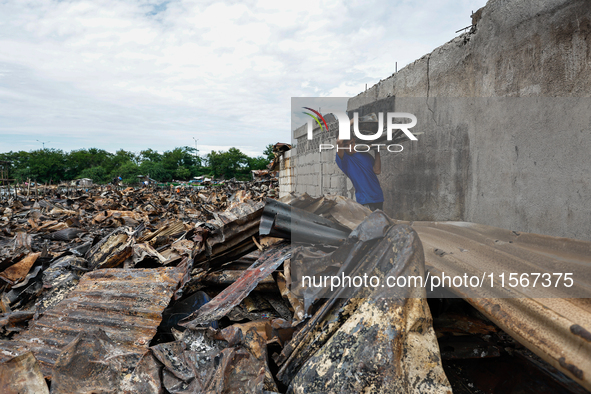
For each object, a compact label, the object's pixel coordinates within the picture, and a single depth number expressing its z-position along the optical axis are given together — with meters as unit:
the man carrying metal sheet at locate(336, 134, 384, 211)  3.73
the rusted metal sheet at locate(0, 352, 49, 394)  1.48
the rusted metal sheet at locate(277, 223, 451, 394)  1.18
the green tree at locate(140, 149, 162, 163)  69.86
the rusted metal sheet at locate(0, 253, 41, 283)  3.13
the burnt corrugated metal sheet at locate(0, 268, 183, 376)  1.99
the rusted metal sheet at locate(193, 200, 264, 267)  2.43
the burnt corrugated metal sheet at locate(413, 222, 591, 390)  0.95
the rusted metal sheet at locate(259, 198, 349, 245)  2.02
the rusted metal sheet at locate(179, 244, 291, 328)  1.92
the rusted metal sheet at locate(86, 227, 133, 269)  3.23
